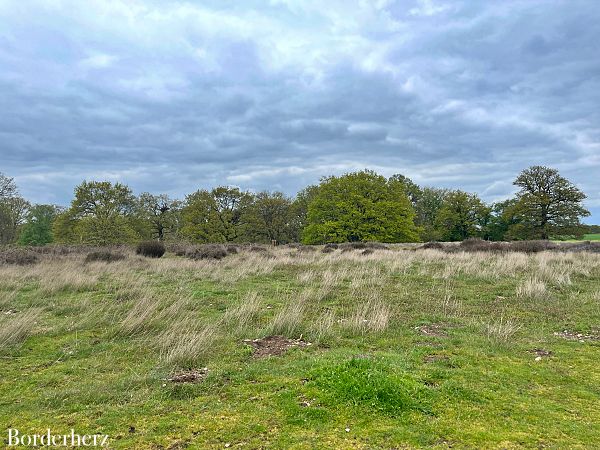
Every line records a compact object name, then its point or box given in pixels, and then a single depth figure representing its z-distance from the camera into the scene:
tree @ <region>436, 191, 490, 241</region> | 59.09
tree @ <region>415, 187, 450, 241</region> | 65.82
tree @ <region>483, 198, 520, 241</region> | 56.13
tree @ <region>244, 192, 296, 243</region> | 52.25
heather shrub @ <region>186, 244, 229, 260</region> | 23.08
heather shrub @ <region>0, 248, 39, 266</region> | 18.83
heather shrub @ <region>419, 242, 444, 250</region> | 27.98
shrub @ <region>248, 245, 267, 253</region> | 29.21
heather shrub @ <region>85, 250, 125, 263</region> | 20.45
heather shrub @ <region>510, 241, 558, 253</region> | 23.23
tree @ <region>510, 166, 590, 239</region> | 45.34
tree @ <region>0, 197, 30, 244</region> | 45.77
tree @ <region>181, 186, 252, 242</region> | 49.41
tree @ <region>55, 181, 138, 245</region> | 40.03
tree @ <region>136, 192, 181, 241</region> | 54.25
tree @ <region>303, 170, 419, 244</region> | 45.72
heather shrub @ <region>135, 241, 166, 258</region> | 24.83
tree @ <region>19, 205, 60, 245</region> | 50.66
